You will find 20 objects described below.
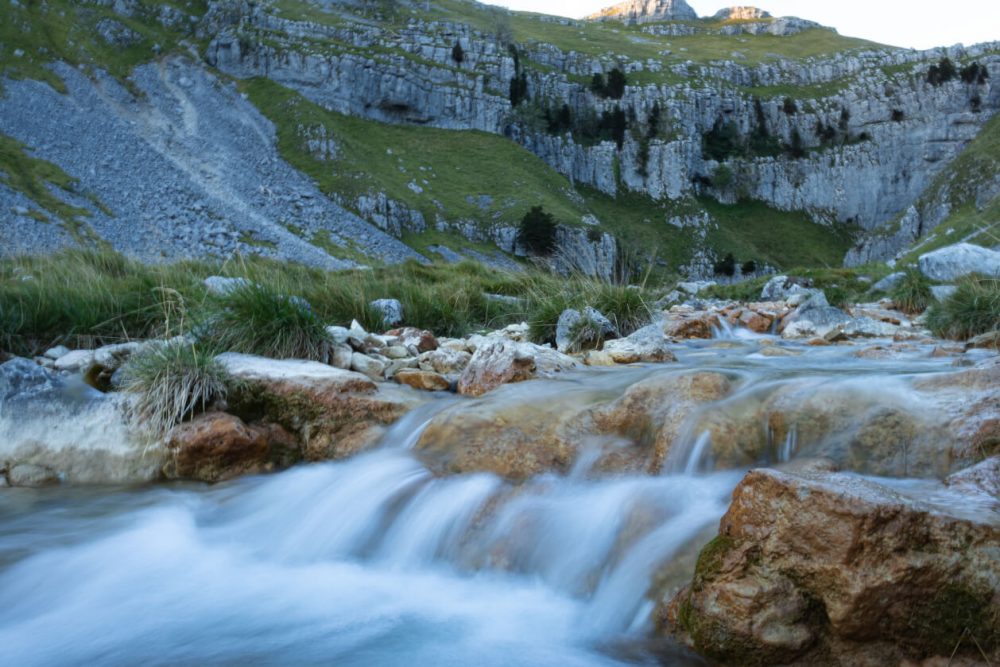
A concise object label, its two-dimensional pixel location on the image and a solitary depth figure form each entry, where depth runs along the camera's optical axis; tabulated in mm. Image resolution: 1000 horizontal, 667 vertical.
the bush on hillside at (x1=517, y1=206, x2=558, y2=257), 47750
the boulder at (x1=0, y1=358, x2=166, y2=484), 5012
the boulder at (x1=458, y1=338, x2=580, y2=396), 5918
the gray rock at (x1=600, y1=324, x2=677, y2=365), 6797
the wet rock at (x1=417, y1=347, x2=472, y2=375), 6719
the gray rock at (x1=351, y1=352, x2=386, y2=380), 6492
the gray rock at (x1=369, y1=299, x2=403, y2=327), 8938
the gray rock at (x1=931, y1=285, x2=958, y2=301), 10916
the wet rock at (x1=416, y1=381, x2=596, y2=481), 4348
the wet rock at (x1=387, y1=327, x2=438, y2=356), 7553
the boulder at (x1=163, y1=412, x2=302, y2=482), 4996
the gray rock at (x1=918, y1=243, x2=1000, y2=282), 13273
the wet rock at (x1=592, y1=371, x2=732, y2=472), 4141
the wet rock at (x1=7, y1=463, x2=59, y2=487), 4914
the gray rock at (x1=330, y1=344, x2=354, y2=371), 6504
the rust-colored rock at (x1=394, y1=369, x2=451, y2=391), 6188
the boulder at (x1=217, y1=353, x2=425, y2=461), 5266
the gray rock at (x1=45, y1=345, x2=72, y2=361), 6254
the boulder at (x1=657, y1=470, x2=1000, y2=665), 2271
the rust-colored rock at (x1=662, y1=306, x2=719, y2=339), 10000
